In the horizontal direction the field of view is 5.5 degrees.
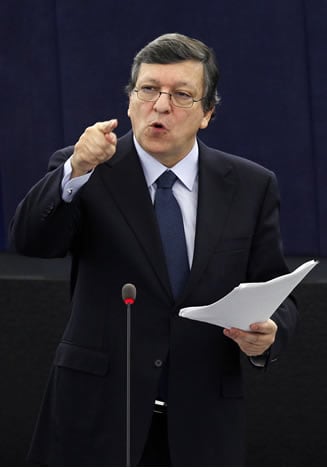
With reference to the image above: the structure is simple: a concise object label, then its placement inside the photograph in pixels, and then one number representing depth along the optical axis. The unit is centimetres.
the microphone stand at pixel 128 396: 598
